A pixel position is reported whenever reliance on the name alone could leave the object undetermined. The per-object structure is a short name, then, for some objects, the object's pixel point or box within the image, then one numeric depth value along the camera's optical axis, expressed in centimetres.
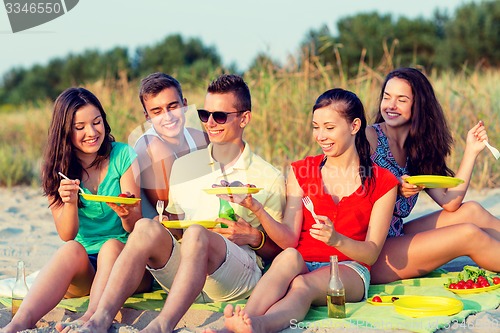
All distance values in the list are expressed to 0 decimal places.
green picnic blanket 336
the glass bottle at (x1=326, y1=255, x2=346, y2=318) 346
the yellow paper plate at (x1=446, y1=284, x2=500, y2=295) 390
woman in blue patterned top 414
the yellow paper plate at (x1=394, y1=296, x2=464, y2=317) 346
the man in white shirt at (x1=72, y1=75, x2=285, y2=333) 334
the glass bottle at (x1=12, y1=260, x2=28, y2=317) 376
